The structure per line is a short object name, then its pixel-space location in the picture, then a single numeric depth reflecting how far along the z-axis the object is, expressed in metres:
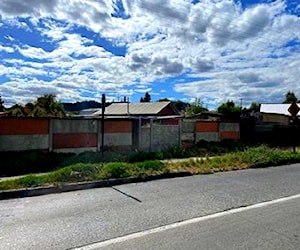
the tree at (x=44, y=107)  23.55
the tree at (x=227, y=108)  35.68
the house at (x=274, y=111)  30.22
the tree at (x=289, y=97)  64.06
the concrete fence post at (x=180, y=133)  12.06
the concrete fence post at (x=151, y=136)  11.14
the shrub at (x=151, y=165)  7.33
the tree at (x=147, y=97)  60.03
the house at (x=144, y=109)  34.58
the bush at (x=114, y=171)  6.50
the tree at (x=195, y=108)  42.91
